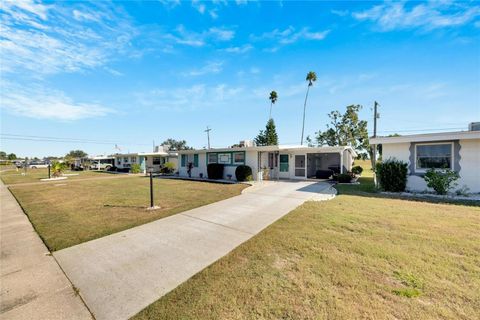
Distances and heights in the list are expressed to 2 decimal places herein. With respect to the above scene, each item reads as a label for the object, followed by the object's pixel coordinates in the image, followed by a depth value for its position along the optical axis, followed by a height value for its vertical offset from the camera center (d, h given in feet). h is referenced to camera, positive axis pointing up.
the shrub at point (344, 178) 46.62 -5.08
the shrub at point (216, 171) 57.52 -3.82
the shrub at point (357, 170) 61.99 -4.41
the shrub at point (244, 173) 50.30 -3.96
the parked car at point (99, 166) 121.89 -4.27
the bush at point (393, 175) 33.17 -3.23
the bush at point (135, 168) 89.97 -4.25
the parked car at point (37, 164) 164.29 -3.82
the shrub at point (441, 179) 29.44 -3.64
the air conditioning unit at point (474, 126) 32.62 +4.68
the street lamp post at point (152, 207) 24.79 -6.06
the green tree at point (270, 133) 143.84 +17.24
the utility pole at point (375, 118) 62.39 +11.85
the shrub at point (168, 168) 80.33 -3.91
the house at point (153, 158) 92.17 +0.18
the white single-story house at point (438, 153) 29.53 +0.32
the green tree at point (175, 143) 263.90 +20.22
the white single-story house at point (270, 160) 51.57 -0.71
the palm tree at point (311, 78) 101.02 +39.85
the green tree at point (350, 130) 109.09 +14.65
